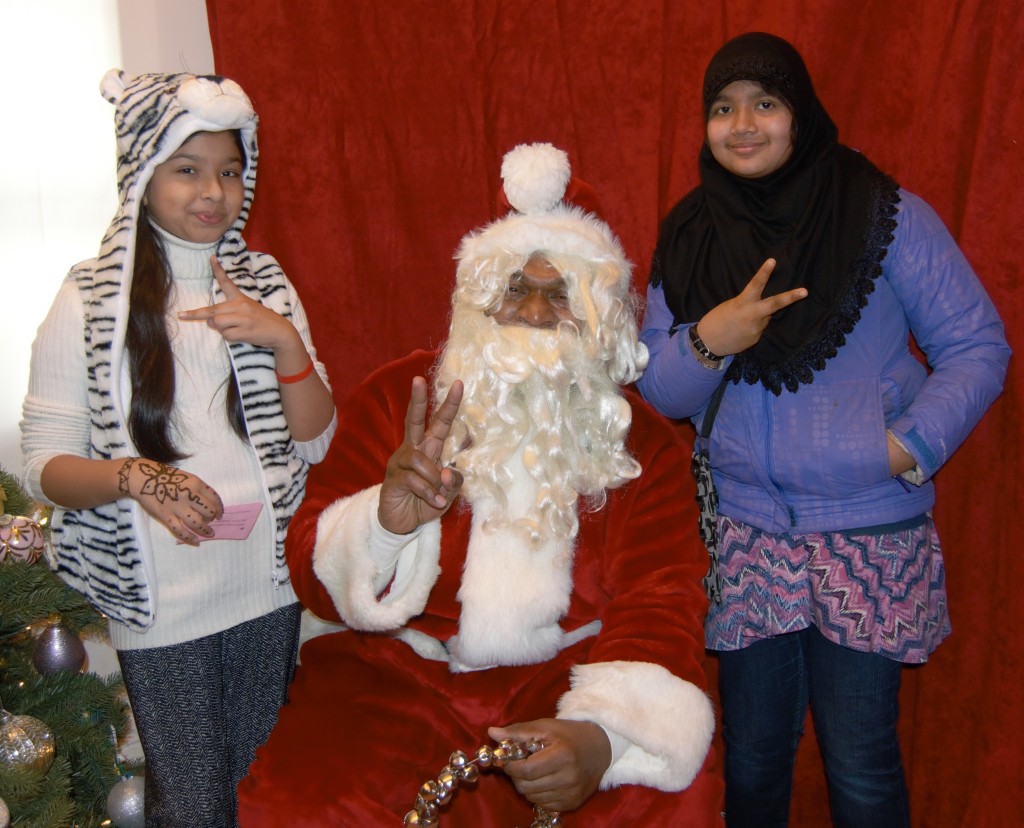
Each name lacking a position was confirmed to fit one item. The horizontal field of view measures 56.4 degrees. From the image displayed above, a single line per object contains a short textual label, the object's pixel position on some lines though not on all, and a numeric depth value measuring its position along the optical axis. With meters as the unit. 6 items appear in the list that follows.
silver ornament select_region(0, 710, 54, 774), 2.04
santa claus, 1.75
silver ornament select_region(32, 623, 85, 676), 2.31
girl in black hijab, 1.90
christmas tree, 2.06
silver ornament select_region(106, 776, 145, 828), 2.26
